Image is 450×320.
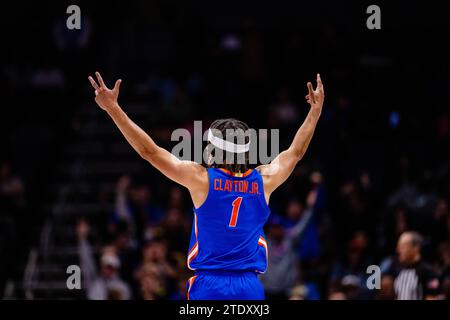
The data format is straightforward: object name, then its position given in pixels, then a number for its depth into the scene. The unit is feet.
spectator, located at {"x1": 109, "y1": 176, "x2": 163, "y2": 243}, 42.91
